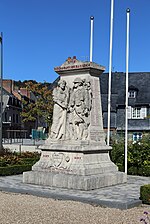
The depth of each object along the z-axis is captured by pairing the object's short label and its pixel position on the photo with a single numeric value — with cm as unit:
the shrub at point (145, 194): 1023
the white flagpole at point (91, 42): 1685
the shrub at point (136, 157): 1681
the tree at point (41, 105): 5259
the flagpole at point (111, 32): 1808
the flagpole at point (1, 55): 2791
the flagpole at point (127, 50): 1753
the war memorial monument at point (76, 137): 1244
